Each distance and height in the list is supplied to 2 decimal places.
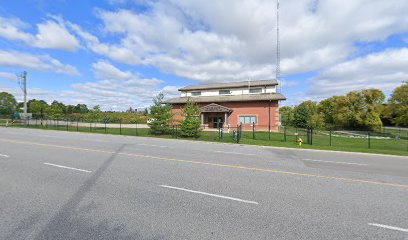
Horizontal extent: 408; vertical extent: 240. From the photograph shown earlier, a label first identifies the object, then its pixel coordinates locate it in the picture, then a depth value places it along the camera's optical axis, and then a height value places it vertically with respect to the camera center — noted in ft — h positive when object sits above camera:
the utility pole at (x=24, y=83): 133.45 +24.90
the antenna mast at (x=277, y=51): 126.25 +46.62
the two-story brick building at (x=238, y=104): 100.12 +9.37
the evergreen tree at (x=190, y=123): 73.61 -0.75
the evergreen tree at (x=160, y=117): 81.92 +1.76
